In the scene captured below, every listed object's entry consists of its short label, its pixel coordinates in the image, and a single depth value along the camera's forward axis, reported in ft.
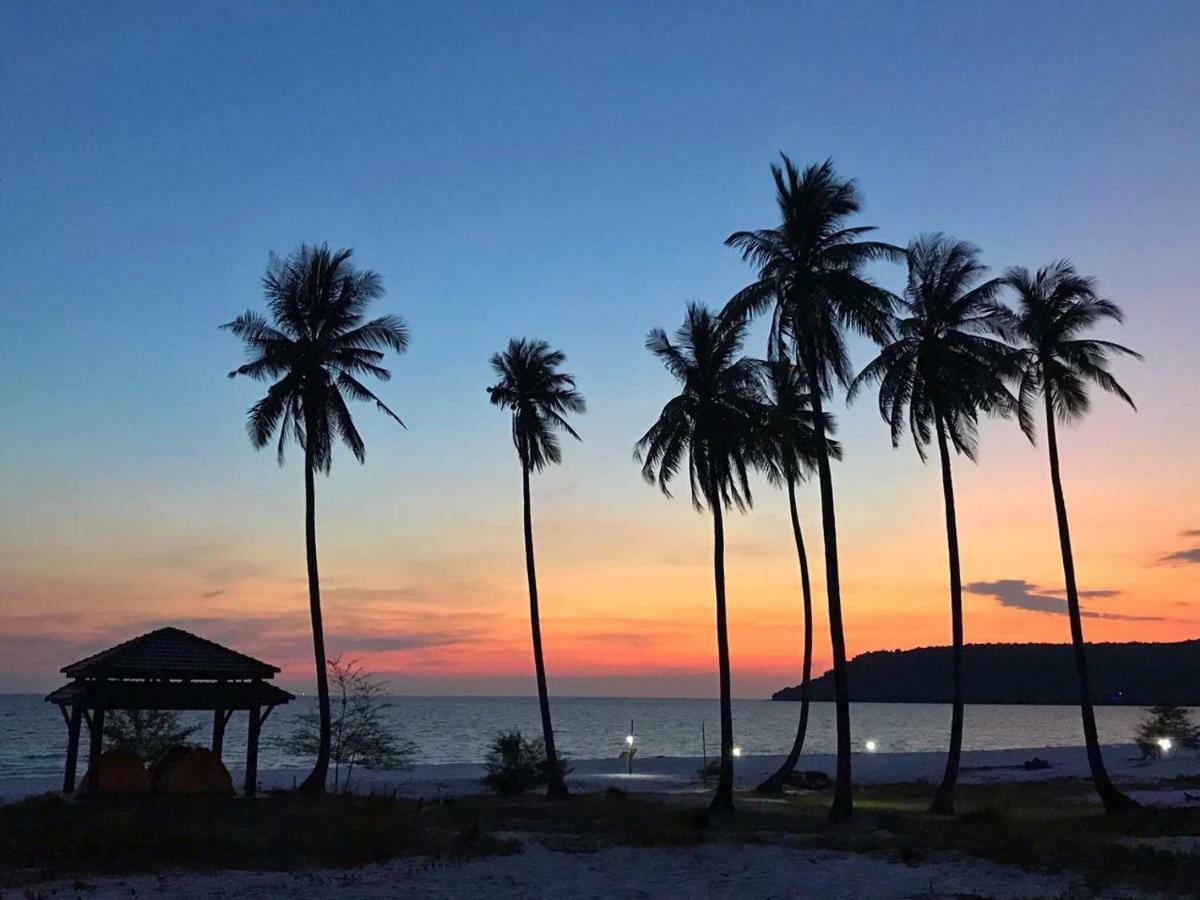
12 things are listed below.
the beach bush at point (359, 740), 132.05
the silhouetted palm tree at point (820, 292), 82.12
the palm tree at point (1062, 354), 90.48
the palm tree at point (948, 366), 91.20
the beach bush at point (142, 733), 126.62
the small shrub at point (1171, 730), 178.81
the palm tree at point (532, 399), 116.26
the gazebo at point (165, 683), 98.58
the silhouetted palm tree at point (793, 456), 109.09
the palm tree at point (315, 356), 110.11
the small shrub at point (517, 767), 119.96
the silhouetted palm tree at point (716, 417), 97.04
